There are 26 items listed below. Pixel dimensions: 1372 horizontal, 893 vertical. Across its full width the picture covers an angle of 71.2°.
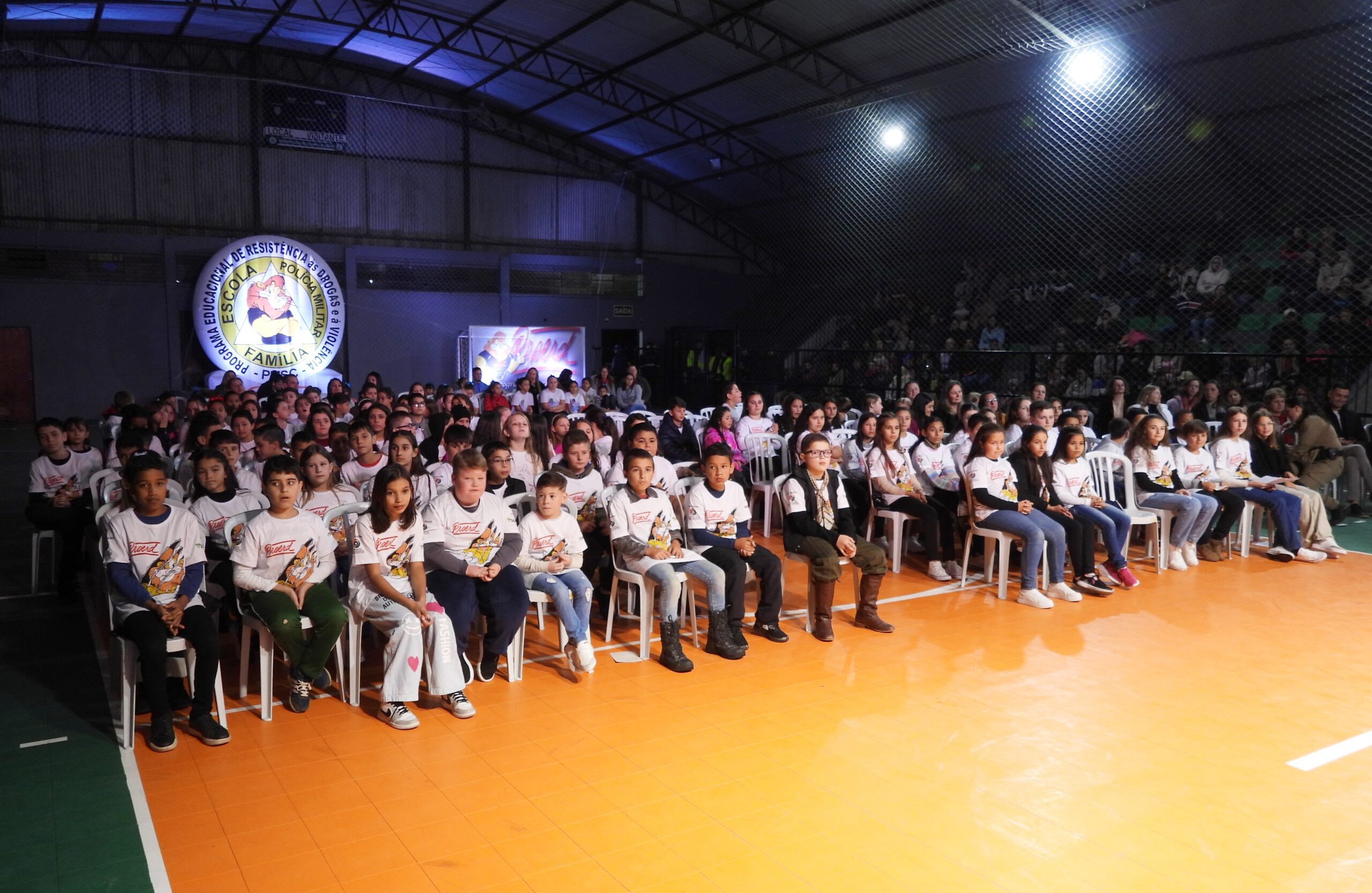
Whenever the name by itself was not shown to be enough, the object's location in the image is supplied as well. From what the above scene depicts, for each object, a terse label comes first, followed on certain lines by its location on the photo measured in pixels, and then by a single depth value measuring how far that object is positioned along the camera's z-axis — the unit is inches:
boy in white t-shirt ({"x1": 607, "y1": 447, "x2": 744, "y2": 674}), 192.7
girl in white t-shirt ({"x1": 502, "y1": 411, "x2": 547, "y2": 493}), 238.7
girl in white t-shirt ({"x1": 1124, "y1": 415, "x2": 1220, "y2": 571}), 267.4
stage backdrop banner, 650.2
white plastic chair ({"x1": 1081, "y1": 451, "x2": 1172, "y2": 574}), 264.8
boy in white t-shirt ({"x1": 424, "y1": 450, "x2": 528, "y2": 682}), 173.0
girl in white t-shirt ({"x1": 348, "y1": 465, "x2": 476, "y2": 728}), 160.2
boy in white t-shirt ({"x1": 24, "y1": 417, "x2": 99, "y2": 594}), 230.2
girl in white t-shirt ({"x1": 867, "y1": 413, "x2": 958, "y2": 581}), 259.3
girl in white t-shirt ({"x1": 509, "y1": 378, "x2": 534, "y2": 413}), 459.2
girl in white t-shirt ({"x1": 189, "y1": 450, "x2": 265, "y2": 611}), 188.5
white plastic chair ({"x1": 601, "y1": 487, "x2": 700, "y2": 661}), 189.3
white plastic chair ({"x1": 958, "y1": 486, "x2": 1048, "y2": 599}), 237.1
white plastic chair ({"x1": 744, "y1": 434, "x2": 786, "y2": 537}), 327.6
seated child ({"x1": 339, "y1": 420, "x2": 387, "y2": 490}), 229.1
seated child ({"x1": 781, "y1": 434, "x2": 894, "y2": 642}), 204.1
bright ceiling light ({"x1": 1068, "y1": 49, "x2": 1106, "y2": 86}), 431.8
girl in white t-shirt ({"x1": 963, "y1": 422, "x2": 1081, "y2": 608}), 235.1
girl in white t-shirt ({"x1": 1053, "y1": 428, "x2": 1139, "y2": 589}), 248.4
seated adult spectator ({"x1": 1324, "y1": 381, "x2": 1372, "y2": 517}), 335.6
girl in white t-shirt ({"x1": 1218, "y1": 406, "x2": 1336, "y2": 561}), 278.5
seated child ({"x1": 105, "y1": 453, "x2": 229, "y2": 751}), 148.8
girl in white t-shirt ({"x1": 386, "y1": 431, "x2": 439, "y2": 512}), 212.7
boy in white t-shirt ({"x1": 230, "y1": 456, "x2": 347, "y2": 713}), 158.9
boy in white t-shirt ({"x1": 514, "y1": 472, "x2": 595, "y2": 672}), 179.0
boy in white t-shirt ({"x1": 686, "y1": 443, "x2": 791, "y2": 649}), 199.9
